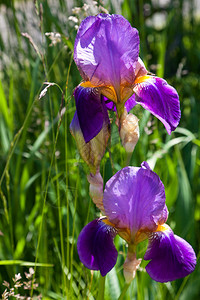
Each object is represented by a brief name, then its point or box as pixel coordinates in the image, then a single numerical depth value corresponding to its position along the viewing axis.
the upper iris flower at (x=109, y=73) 0.43
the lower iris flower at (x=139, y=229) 0.43
